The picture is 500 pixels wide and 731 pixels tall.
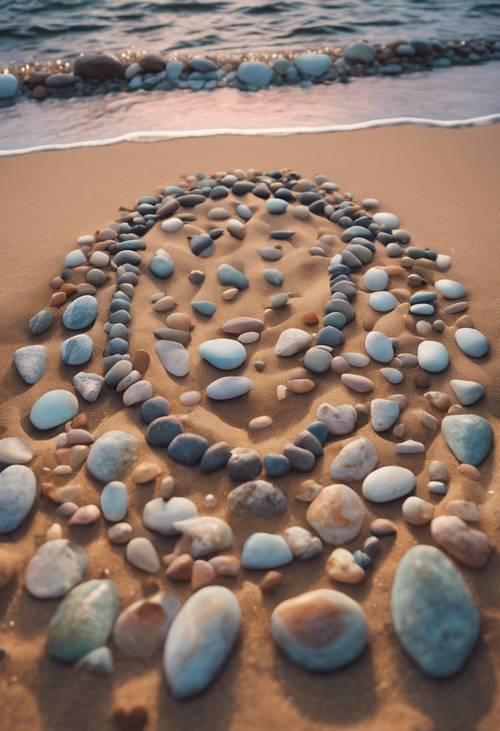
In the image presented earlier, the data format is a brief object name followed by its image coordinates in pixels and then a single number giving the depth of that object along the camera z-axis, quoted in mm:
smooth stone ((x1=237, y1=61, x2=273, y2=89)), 1487
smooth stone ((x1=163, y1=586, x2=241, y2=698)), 344
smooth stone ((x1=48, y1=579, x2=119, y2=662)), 360
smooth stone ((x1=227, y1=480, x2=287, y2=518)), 443
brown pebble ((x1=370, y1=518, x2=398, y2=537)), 427
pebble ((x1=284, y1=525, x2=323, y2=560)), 414
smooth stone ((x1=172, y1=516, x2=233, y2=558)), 415
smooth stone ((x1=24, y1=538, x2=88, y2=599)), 396
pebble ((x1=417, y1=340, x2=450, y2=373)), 558
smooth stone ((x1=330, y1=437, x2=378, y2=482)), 467
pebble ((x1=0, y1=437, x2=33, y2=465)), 483
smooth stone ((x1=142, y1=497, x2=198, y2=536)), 431
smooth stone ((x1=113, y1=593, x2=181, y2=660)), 363
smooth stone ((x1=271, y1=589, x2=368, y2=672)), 352
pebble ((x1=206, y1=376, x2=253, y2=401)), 538
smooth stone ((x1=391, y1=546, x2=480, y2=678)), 350
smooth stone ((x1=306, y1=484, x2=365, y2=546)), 426
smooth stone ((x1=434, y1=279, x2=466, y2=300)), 641
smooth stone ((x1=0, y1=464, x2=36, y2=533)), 436
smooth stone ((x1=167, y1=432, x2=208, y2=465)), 481
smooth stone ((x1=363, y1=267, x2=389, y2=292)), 655
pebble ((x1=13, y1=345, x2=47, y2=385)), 567
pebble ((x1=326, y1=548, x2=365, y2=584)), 399
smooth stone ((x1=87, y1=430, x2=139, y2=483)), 473
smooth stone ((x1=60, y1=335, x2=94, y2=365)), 579
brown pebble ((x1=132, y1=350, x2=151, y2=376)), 568
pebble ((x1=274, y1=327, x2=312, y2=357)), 579
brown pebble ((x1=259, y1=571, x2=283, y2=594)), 395
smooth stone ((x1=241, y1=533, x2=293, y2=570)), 410
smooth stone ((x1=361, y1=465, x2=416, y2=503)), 451
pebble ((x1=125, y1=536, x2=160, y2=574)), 411
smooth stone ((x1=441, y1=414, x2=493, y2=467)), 479
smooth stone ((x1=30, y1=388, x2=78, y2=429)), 521
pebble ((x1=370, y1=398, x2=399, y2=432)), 508
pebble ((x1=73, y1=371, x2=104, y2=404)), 540
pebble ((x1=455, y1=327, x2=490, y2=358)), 574
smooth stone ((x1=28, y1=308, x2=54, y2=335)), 616
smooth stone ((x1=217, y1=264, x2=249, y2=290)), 668
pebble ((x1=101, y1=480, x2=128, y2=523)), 444
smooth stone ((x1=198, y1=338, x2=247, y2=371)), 570
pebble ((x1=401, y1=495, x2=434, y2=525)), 433
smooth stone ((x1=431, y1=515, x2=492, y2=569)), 405
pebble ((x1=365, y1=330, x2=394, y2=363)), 570
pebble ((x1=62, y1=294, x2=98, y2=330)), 618
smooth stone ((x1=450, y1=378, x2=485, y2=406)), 529
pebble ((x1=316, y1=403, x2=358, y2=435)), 504
